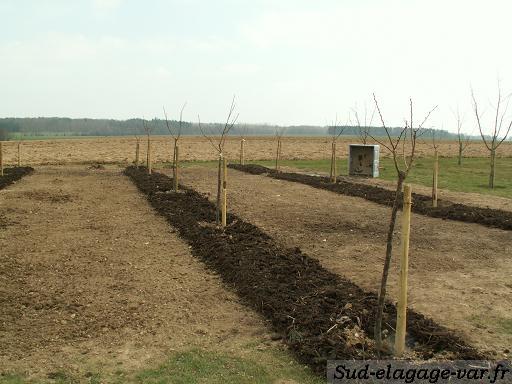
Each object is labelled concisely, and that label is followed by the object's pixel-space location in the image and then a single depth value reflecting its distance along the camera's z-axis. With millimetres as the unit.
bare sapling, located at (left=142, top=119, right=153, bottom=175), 20031
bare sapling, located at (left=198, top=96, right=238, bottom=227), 9703
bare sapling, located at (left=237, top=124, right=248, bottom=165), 19547
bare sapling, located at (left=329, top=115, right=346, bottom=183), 17641
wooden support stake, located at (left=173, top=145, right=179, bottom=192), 13859
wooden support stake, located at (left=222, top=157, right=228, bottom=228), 9473
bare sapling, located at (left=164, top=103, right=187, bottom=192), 13922
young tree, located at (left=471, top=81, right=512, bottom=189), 17141
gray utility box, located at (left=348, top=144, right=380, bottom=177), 20016
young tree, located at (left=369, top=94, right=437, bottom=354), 4293
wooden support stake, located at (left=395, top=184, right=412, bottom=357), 4340
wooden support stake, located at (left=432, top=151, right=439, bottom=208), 12216
